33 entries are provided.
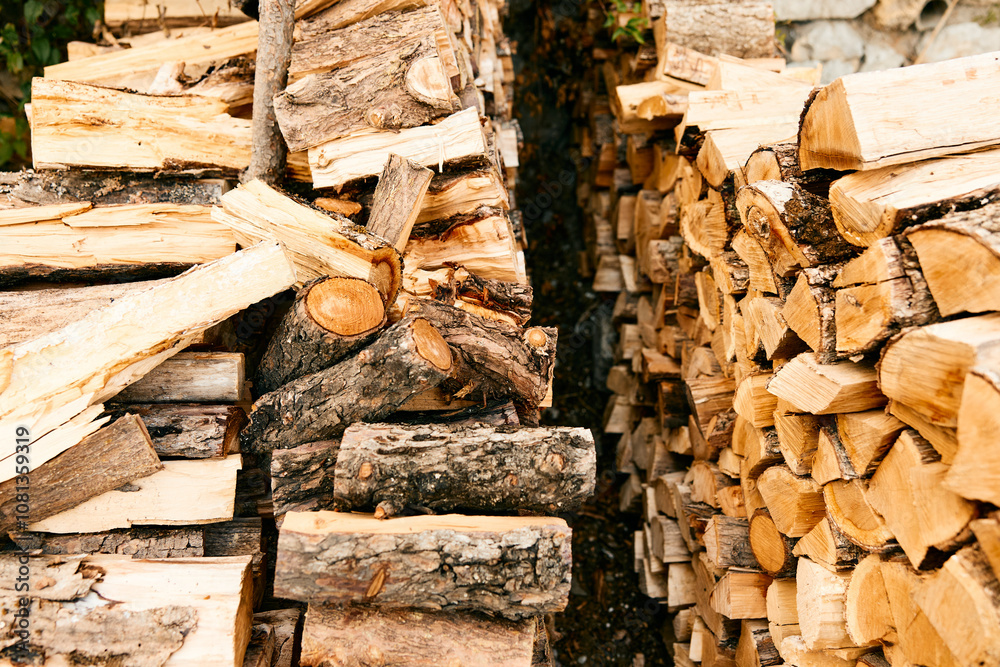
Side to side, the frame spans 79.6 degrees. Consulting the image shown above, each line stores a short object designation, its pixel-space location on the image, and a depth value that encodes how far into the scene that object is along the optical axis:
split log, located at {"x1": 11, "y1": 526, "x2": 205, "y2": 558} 1.84
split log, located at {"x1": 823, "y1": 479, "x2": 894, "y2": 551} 1.66
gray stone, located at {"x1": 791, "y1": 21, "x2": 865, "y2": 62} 3.65
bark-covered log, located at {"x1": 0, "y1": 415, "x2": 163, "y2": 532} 1.80
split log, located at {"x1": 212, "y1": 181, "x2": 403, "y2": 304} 2.00
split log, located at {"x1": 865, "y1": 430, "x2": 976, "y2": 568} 1.38
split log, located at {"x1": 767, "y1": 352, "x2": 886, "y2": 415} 1.63
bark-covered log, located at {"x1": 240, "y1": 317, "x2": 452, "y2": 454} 1.76
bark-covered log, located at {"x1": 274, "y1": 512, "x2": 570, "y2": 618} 1.61
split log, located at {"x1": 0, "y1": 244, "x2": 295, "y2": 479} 1.78
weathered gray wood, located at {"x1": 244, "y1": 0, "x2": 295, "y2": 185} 2.42
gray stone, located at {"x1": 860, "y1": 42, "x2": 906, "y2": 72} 3.67
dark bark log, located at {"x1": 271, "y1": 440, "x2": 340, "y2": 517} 1.80
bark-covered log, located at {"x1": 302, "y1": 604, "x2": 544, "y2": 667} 1.66
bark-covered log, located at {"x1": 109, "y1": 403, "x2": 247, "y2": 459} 1.90
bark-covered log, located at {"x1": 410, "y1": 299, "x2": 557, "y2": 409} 1.97
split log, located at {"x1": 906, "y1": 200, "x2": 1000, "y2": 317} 1.27
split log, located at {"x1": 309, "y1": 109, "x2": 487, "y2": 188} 2.21
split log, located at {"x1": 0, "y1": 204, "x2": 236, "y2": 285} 2.17
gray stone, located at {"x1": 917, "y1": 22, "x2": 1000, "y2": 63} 3.58
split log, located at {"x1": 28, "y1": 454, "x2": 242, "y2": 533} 1.86
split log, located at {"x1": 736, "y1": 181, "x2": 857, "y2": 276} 1.80
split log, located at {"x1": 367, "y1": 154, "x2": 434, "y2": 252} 2.08
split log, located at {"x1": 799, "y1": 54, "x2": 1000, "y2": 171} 1.52
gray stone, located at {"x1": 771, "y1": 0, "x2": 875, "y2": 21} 3.59
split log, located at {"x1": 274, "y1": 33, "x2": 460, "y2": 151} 2.20
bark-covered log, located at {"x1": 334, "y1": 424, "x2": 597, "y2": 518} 1.70
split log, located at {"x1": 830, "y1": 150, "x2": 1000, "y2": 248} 1.45
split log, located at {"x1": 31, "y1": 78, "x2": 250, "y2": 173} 2.36
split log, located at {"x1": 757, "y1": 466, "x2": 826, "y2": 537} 2.01
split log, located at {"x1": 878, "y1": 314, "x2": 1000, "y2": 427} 1.26
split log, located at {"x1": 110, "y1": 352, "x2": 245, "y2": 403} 1.99
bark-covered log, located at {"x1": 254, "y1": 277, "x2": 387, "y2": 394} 1.83
